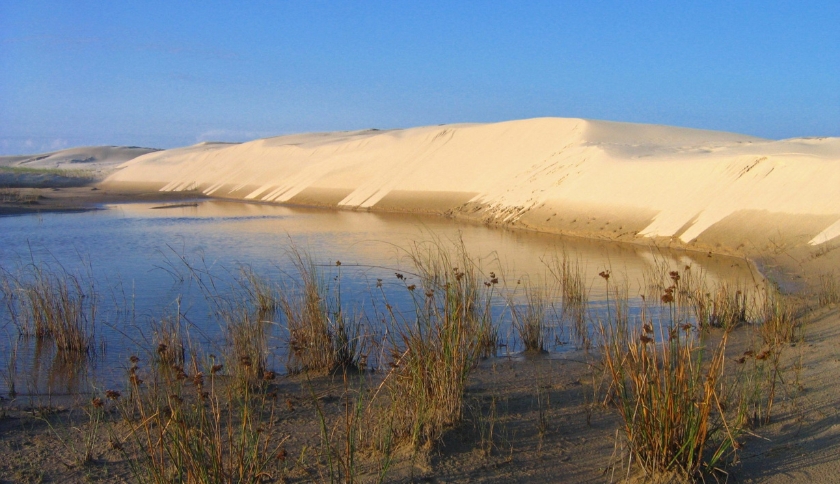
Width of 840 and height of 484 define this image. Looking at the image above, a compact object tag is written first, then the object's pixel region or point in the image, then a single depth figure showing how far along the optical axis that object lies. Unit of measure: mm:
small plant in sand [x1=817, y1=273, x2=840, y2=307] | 7273
